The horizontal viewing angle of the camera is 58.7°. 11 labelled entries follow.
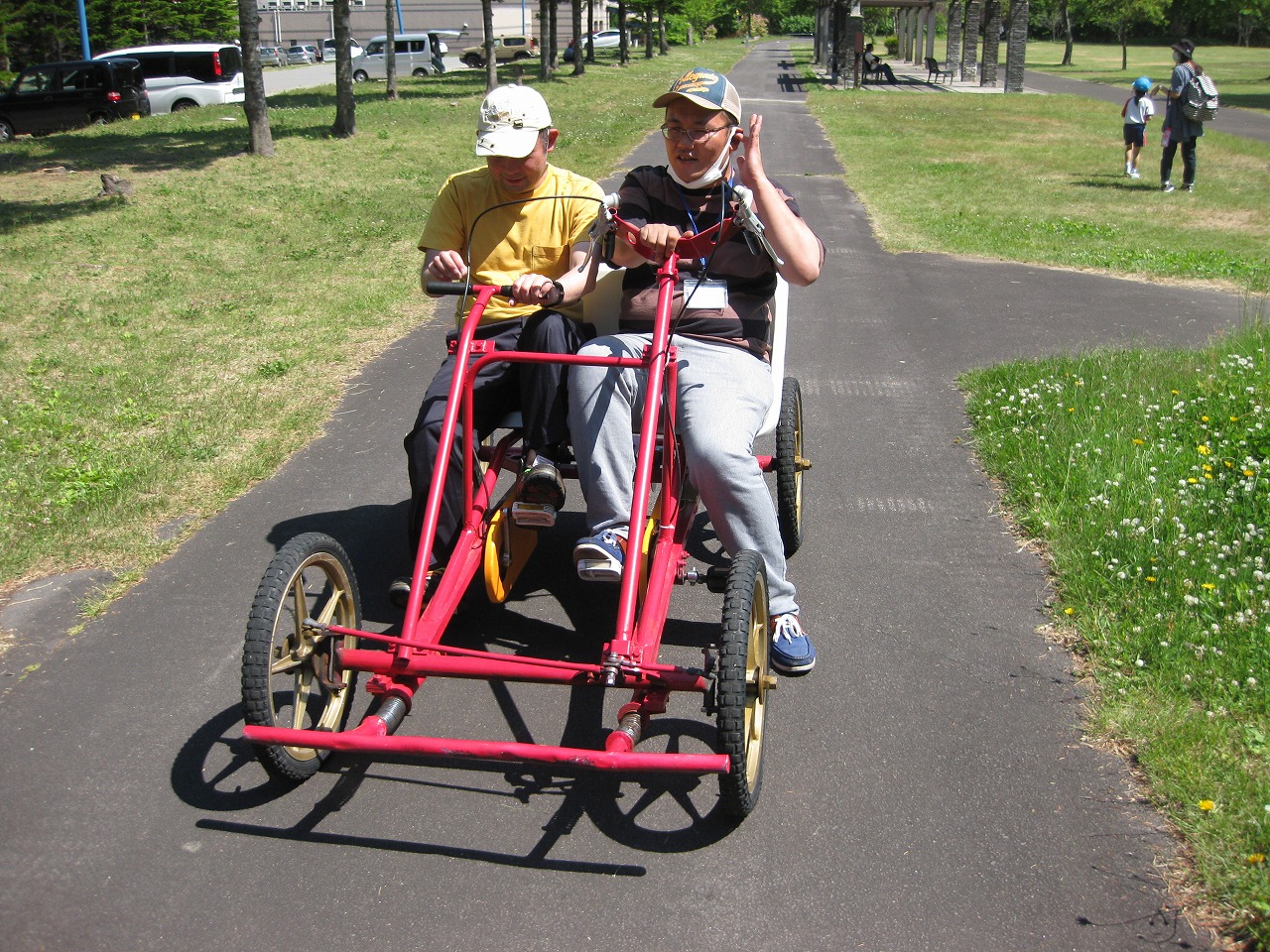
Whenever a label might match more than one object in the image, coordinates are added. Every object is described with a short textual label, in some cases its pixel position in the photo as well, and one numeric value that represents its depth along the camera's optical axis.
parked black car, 24.81
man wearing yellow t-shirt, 4.04
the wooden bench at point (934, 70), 43.03
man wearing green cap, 3.82
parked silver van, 42.84
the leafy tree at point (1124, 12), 58.12
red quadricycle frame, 2.93
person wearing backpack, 15.15
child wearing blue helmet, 16.73
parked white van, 29.66
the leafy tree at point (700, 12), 64.21
